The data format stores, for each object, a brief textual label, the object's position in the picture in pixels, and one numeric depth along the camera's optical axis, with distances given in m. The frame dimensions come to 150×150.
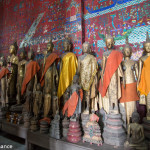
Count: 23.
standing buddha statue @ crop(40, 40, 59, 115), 4.07
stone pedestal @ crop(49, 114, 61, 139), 3.04
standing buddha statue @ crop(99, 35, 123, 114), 2.96
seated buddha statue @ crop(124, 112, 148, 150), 2.41
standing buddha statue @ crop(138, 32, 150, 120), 2.94
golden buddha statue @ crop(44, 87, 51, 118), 3.89
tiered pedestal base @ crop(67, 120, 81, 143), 2.82
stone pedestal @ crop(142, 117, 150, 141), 2.68
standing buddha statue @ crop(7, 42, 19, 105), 5.29
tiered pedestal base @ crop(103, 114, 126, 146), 2.63
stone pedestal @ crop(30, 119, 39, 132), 3.47
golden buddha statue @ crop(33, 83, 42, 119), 3.90
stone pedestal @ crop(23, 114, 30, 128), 3.74
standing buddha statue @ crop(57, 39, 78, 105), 4.03
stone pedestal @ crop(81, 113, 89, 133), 3.23
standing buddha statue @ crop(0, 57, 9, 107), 5.05
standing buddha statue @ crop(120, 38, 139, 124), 3.14
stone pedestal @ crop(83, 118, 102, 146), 2.69
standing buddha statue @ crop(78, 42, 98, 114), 3.50
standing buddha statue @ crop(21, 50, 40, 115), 4.46
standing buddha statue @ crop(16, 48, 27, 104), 5.03
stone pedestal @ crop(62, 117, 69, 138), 3.12
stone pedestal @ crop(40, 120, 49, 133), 3.32
